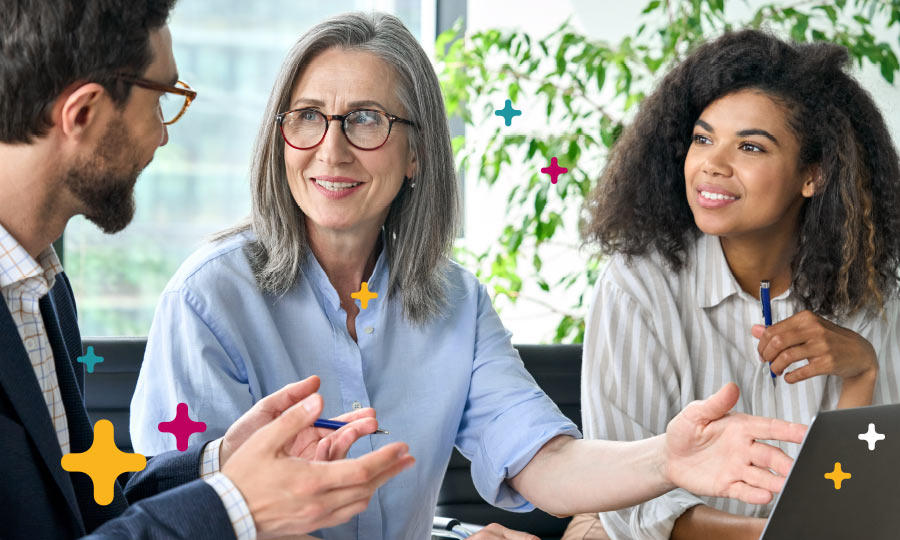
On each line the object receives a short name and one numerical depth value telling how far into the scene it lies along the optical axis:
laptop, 1.04
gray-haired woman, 1.51
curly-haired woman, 1.87
